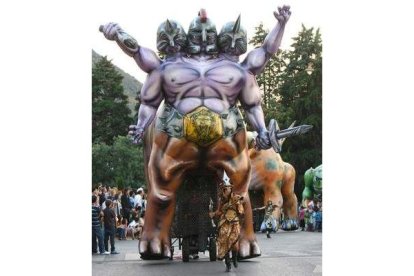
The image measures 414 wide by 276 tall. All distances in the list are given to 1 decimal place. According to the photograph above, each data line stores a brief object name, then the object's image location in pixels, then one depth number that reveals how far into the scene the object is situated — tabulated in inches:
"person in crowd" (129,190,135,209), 873.8
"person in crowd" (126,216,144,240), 850.6
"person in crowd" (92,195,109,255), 627.6
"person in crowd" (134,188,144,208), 877.4
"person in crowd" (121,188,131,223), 853.2
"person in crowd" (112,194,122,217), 811.6
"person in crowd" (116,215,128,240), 844.9
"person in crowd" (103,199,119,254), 655.1
